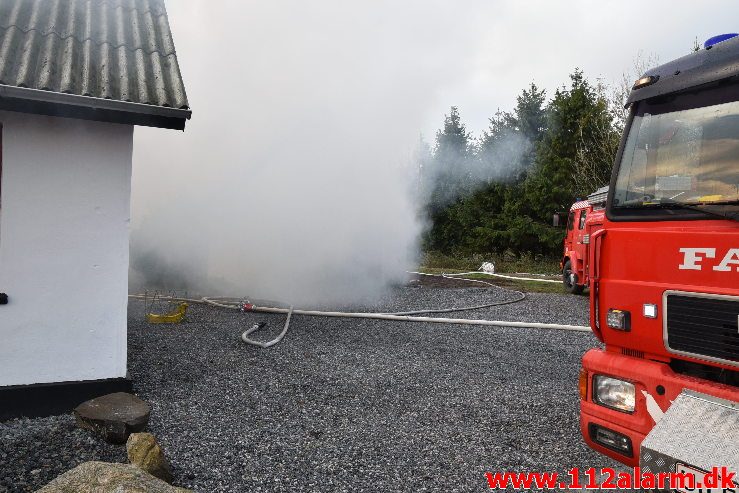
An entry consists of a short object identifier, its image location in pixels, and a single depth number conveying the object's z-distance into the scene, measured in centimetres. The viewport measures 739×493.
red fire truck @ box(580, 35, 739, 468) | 231
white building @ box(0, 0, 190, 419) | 377
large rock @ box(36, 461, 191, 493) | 236
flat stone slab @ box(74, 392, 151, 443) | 341
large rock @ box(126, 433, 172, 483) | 292
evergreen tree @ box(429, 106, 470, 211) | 2706
